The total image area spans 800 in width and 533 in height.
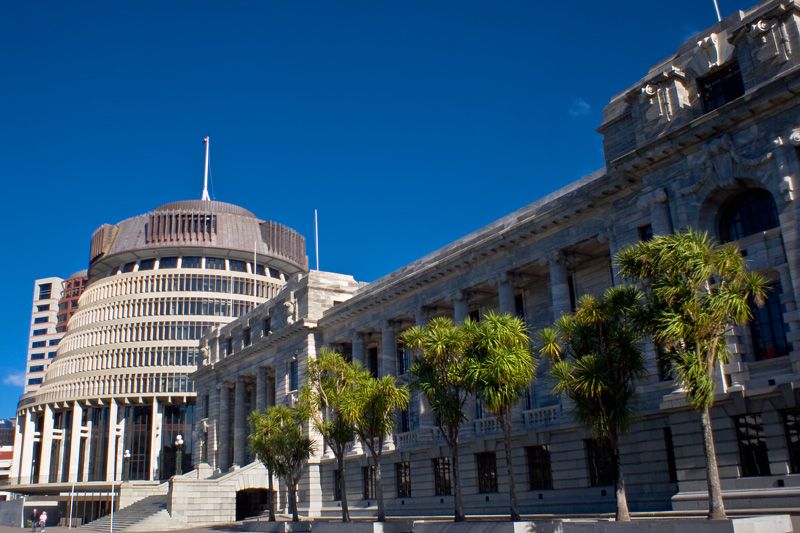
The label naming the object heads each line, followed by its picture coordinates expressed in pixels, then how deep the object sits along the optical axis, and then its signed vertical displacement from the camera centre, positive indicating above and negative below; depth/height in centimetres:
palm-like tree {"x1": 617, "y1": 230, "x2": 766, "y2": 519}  2316 +435
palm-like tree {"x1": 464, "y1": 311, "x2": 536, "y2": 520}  2917 +359
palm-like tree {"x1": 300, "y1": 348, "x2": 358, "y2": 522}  3969 +421
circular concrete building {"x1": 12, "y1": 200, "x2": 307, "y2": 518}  10325 +2109
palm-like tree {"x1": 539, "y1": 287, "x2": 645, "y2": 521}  2623 +303
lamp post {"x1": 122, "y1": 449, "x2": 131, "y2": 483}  10254 +190
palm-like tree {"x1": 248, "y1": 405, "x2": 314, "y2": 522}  4581 +184
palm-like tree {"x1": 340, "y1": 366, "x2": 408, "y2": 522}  3762 +300
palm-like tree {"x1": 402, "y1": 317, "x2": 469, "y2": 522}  3216 +385
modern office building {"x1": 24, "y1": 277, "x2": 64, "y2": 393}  16512 +3517
